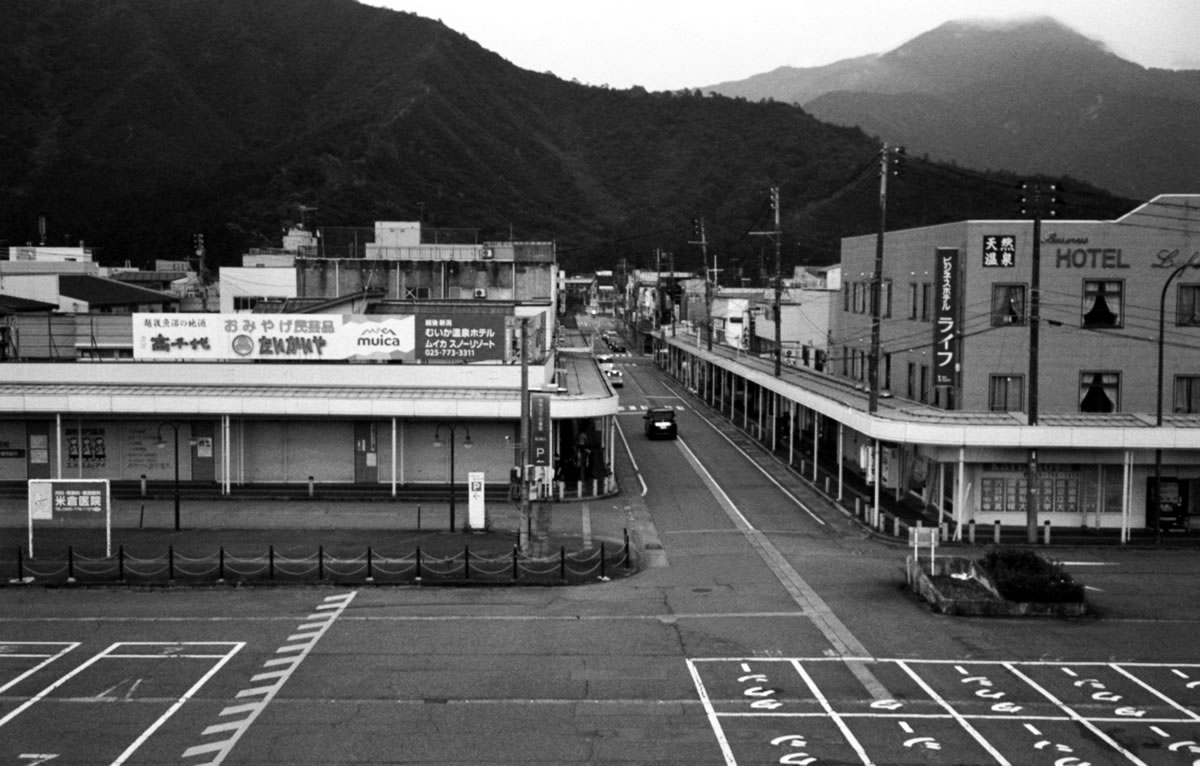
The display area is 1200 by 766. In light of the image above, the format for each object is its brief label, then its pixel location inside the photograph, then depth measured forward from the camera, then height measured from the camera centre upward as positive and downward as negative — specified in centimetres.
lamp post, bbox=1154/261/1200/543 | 3328 -391
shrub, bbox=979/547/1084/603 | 2533 -557
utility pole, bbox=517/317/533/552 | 3052 -363
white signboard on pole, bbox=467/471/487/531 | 3322 -527
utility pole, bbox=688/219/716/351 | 7709 +211
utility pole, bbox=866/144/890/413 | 3750 +58
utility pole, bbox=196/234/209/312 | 8419 +306
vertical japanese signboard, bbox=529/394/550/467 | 3600 -324
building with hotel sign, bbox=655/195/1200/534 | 3462 -188
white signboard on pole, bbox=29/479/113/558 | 3028 -469
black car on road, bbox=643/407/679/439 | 5759 -520
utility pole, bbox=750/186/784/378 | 5562 +185
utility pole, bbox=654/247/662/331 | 13012 +200
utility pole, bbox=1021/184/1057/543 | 3331 -120
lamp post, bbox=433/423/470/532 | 4103 -397
